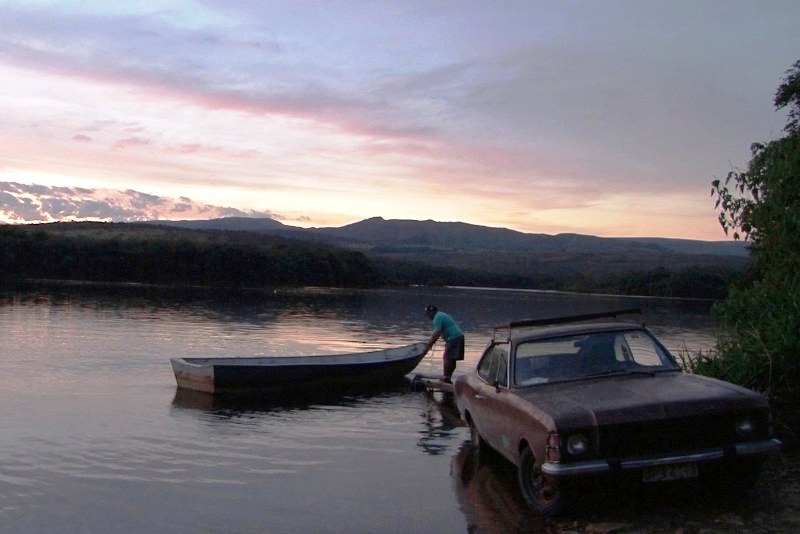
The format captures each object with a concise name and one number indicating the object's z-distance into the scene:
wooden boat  17.05
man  18.42
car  7.51
